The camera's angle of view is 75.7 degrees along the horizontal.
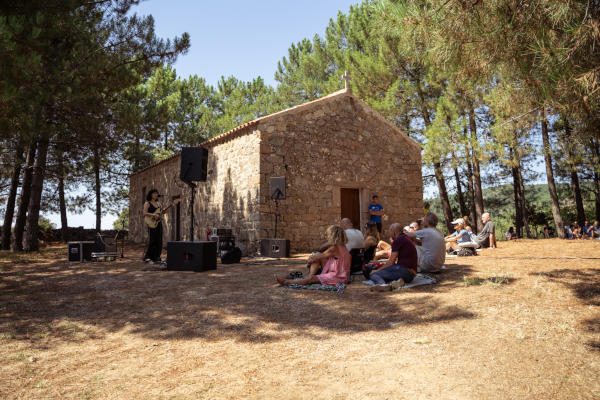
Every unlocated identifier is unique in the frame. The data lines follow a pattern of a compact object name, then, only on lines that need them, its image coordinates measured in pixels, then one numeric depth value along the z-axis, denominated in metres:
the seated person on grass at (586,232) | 13.61
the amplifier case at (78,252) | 8.85
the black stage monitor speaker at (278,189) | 9.20
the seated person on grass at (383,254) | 7.09
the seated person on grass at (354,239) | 5.96
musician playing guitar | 7.69
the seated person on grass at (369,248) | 6.58
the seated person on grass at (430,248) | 5.73
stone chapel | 9.95
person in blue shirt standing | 10.32
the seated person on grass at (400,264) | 5.18
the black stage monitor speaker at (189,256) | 6.78
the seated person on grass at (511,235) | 15.60
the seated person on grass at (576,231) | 14.28
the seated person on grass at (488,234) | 9.05
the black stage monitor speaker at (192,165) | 7.44
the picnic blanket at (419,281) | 5.14
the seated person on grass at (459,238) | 8.27
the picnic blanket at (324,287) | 5.00
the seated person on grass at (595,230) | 13.29
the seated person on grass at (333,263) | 5.20
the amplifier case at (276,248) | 8.90
